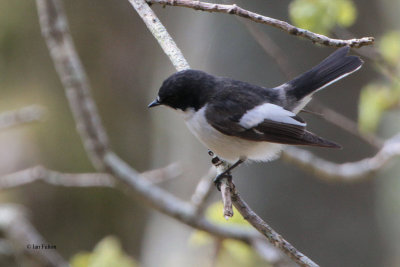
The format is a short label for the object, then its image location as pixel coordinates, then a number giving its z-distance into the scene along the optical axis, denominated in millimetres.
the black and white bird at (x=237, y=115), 4785
